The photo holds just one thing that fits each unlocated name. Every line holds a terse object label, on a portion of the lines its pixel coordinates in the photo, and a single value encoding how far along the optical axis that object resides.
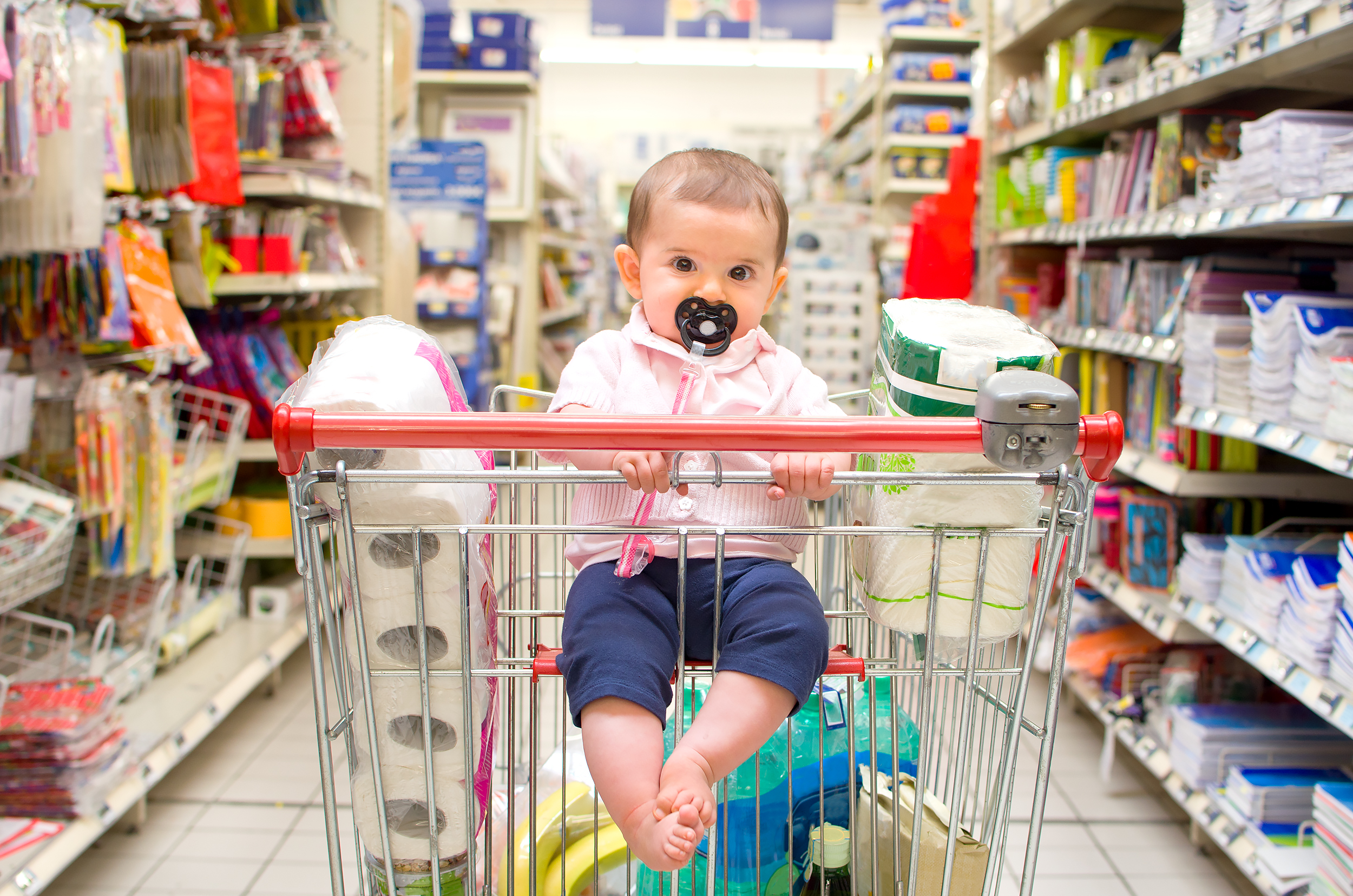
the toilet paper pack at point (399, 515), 1.05
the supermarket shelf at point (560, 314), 6.89
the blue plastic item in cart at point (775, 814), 1.36
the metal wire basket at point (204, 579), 2.68
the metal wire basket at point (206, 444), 2.53
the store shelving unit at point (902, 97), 5.46
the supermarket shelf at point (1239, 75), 1.82
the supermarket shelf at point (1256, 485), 2.27
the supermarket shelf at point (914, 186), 5.46
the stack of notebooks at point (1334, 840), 1.72
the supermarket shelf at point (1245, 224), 1.76
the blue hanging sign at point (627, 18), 7.45
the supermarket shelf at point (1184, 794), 1.95
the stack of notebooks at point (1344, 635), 1.73
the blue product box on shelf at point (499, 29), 5.53
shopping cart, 0.94
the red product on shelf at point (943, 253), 3.43
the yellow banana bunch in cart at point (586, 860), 1.38
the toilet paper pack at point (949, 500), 1.10
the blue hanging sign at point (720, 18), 7.63
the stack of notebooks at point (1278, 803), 1.99
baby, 1.04
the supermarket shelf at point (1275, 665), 1.73
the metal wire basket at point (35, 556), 1.78
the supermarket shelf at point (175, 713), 1.79
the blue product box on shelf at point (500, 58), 5.55
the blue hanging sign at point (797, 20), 7.54
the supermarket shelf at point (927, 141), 5.43
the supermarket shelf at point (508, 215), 5.67
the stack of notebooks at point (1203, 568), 2.24
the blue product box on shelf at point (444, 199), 5.00
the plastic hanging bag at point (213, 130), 2.42
